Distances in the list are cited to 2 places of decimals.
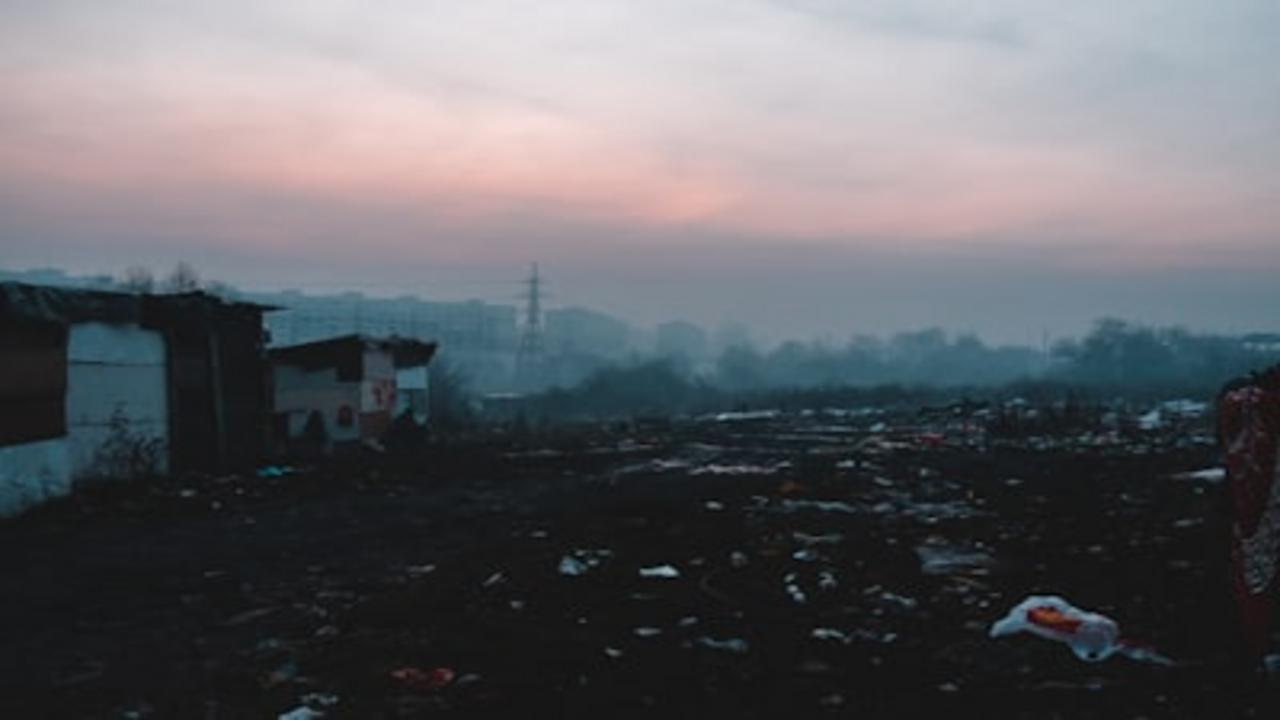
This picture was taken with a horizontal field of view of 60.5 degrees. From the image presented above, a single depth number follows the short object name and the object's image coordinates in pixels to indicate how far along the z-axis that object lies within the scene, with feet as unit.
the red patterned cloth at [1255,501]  16.62
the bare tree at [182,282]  131.81
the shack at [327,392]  71.82
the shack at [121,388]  41.63
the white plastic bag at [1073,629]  18.51
